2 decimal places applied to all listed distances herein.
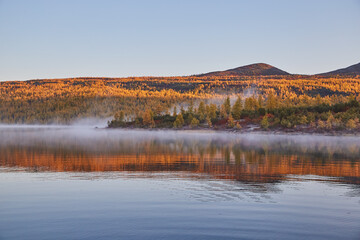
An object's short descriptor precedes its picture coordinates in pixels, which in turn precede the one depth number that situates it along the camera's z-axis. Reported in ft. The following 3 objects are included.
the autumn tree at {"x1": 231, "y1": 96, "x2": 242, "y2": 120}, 403.87
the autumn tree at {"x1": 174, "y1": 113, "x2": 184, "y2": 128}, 421.51
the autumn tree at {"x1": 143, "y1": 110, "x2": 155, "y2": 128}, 458.42
